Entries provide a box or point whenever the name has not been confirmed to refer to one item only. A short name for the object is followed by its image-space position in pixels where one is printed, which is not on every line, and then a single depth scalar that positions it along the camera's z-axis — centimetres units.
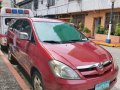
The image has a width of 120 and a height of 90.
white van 444
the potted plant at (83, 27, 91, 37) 1038
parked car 168
